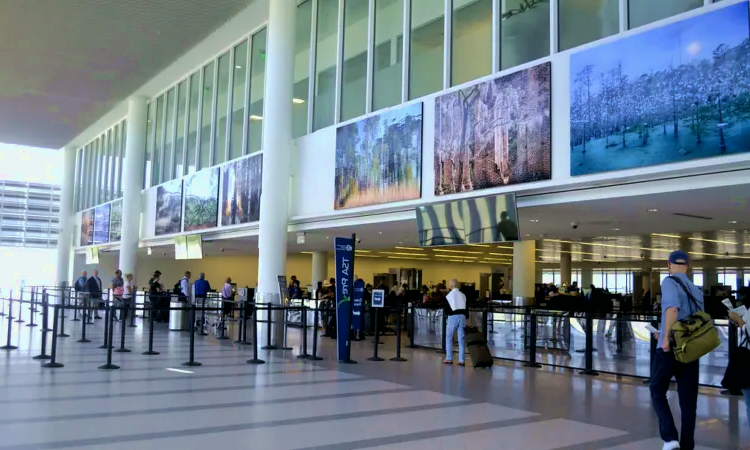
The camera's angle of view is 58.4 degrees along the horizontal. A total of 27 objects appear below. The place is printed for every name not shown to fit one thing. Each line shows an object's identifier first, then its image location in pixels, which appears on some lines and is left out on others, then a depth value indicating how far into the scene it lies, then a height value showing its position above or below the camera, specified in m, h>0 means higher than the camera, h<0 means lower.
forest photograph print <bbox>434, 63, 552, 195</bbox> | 11.52 +2.67
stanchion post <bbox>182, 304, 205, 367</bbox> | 11.23 -1.47
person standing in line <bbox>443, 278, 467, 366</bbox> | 12.33 -0.81
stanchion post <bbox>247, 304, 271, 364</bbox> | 11.53 -1.40
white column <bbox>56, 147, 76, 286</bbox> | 40.66 +3.20
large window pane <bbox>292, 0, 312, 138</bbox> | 19.02 +5.92
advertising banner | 12.41 -0.30
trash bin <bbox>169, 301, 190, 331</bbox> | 18.94 -1.38
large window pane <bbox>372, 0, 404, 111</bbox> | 15.69 +5.32
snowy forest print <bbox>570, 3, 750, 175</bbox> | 8.84 +2.66
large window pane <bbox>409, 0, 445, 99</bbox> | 14.48 +5.05
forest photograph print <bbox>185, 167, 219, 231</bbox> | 22.78 +2.56
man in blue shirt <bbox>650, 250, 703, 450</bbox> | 5.62 -0.76
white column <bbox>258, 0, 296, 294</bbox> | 17.86 +3.71
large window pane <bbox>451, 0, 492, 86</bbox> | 13.23 +4.79
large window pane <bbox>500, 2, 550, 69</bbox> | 12.03 +4.51
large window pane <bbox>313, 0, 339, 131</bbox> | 18.03 +5.80
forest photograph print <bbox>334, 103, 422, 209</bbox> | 14.48 +2.68
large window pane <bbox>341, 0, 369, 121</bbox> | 16.89 +5.51
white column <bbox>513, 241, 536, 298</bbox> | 21.11 +0.32
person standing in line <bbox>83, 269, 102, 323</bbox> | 21.75 -0.54
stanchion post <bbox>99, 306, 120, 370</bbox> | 10.63 -1.45
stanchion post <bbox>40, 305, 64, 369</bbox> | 10.54 -1.39
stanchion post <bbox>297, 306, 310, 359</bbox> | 12.71 -1.35
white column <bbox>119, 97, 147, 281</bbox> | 29.33 +3.83
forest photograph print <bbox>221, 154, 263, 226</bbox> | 19.92 +2.57
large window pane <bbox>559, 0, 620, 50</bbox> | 10.90 +4.32
